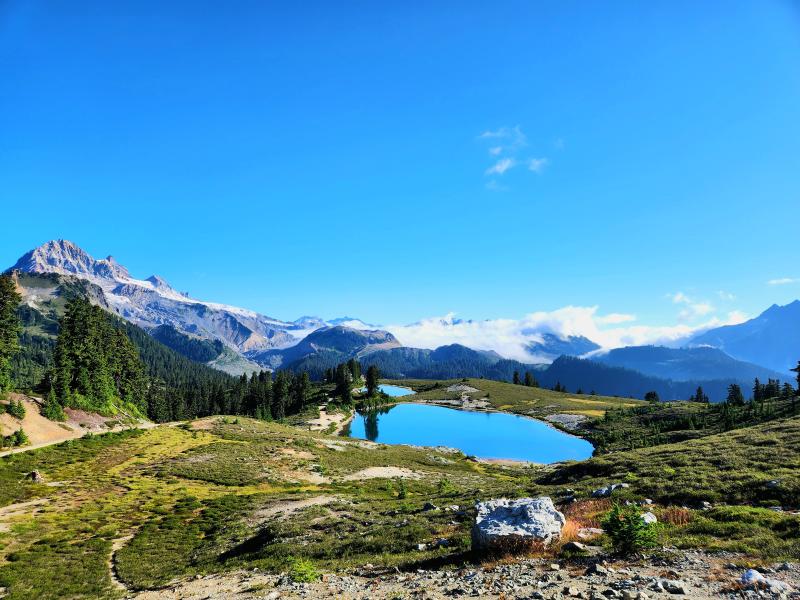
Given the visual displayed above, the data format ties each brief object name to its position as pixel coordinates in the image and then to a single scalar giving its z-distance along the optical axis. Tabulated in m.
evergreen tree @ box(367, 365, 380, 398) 197.00
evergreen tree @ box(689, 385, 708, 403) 175.12
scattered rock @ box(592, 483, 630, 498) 26.83
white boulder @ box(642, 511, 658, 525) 17.48
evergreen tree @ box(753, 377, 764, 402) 124.19
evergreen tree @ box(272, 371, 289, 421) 150.18
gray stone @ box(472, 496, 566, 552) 16.69
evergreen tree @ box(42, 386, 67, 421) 65.06
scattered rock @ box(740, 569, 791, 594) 11.15
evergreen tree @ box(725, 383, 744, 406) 112.92
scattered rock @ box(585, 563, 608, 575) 13.60
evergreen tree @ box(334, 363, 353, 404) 176.05
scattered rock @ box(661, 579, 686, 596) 11.65
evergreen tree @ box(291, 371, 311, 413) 162.38
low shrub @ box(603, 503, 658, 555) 15.31
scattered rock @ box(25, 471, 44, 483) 42.66
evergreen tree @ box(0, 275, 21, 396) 63.50
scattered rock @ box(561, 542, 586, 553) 15.94
